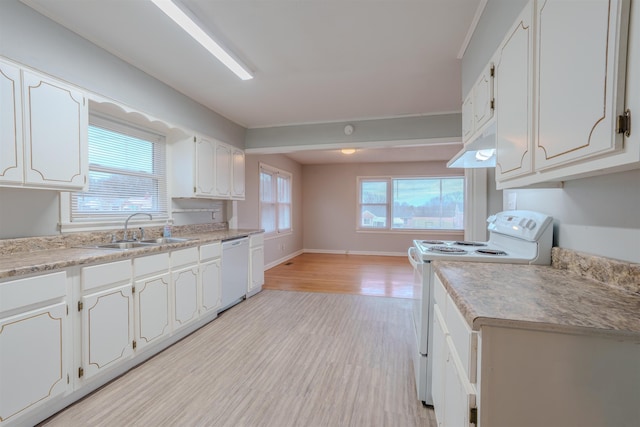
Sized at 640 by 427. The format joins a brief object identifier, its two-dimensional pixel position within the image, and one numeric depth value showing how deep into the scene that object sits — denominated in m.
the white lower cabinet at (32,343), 1.38
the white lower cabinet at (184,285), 2.48
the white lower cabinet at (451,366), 0.88
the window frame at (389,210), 6.73
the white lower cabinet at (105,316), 1.75
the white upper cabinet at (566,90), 0.73
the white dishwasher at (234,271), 3.20
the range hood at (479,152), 1.70
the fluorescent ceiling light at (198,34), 1.70
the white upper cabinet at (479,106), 1.62
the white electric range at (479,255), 1.53
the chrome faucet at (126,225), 2.55
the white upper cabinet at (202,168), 3.21
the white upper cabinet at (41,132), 1.62
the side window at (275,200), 5.41
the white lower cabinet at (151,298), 2.12
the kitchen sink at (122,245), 2.34
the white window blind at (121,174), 2.40
